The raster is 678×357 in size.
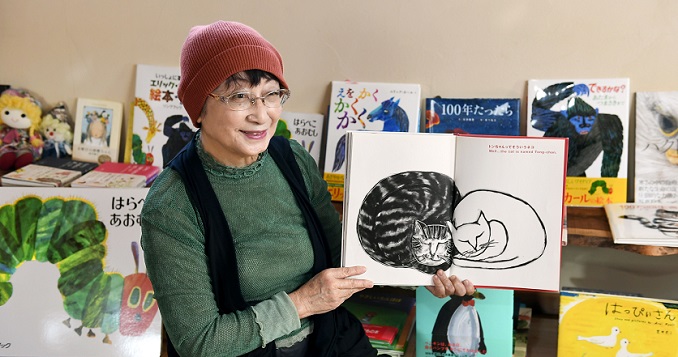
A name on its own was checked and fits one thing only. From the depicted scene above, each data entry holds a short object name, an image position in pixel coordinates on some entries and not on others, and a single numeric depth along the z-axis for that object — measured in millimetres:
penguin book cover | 2219
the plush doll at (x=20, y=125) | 2633
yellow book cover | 2143
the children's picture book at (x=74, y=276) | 2377
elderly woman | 1438
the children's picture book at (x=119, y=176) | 2477
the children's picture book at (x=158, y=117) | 2615
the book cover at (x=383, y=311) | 2361
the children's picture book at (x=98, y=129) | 2676
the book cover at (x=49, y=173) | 2473
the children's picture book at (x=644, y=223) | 2055
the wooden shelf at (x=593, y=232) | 2045
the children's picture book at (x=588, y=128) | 2322
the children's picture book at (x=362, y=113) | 2436
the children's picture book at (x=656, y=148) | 2287
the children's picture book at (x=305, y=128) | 2537
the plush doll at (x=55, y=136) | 2682
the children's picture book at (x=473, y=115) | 2375
